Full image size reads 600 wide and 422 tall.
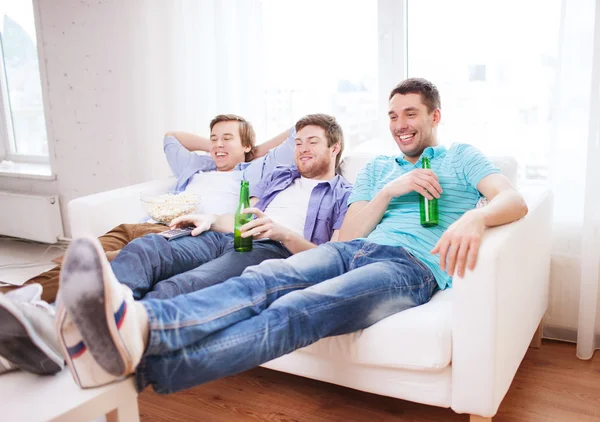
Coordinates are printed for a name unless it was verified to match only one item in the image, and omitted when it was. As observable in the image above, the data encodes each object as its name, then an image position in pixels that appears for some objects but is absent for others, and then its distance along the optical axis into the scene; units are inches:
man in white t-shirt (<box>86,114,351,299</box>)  78.7
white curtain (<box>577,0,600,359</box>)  87.4
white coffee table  49.1
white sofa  62.9
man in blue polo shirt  49.1
